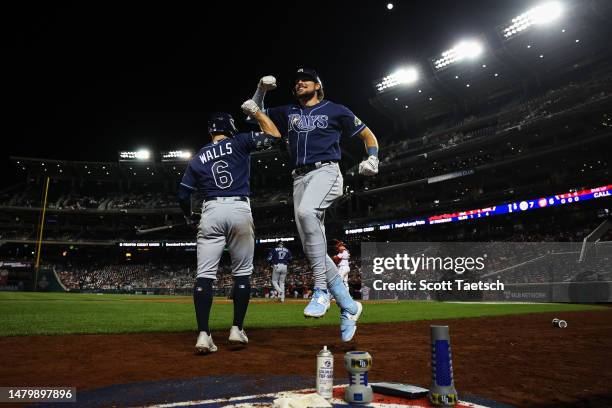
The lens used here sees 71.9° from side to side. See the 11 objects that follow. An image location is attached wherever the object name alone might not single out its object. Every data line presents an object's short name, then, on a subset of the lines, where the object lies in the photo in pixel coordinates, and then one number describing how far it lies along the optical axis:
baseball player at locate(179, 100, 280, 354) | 4.17
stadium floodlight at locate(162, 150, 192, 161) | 47.40
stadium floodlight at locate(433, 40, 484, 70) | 33.12
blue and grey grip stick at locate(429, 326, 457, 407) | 1.97
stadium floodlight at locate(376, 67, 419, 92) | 37.03
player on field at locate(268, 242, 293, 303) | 16.48
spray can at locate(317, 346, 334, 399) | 2.15
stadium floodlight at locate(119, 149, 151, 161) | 46.91
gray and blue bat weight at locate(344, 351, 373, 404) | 2.02
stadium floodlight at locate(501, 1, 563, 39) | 28.98
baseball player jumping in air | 3.97
